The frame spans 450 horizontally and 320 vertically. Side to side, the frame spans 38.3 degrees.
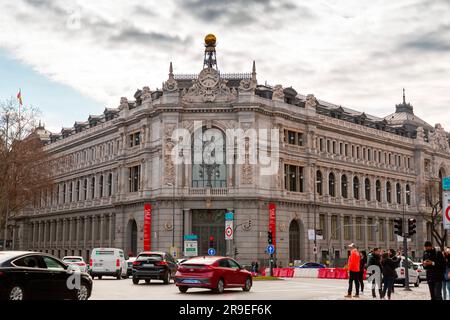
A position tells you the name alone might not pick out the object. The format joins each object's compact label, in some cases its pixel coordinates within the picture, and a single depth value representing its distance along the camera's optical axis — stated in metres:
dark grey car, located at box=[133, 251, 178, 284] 33.09
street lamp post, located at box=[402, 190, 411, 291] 32.31
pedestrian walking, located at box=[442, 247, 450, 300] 21.67
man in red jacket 25.39
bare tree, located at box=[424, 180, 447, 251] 91.32
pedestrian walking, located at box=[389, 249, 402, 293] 30.60
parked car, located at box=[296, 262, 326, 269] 58.72
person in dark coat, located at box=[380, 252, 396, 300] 24.80
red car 26.48
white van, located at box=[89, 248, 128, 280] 40.53
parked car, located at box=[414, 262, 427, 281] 43.54
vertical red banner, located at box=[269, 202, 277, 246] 66.12
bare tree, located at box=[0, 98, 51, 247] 57.44
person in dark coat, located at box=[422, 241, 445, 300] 20.89
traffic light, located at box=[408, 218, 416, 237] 36.12
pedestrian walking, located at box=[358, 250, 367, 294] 26.38
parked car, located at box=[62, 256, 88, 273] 43.16
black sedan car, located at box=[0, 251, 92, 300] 18.09
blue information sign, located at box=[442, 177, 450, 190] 21.42
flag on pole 72.44
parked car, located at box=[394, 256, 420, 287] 36.94
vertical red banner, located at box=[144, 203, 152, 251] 66.50
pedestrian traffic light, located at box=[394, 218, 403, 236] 35.13
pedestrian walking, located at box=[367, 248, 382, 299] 27.48
